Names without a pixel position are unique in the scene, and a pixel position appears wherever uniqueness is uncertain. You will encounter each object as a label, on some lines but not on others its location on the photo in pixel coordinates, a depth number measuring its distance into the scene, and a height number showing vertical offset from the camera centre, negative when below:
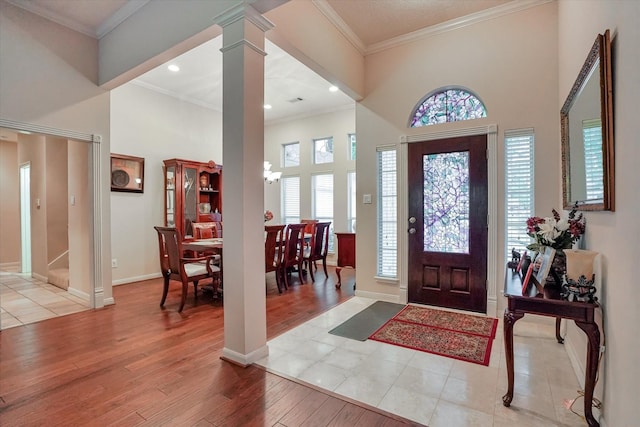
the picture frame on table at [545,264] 1.92 -0.34
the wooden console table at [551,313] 1.59 -0.56
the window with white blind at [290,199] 7.00 +0.30
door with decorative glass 3.39 -0.13
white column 2.28 +0.25
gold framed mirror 1.47 +0.43
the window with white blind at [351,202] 6.21 +0.19
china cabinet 5.35 +0.36
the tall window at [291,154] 7.05 +1.32
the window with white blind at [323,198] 6.55 +0.29
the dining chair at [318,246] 5.16 -0.58
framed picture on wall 4.85 +0.63
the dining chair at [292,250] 4.58 -0.59
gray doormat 2.91 -1.14
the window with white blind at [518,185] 3.16 +0.26
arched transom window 3.46 +1.19
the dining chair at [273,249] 4.17 -0.53
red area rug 2.53 -1.13
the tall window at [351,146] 6.24 +1.32
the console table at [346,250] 4.51 -0.56
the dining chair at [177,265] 3.53 -0.64
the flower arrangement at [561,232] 1.95 -0.14
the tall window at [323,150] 6.55 +1.31
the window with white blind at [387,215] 3.92 -0.05
